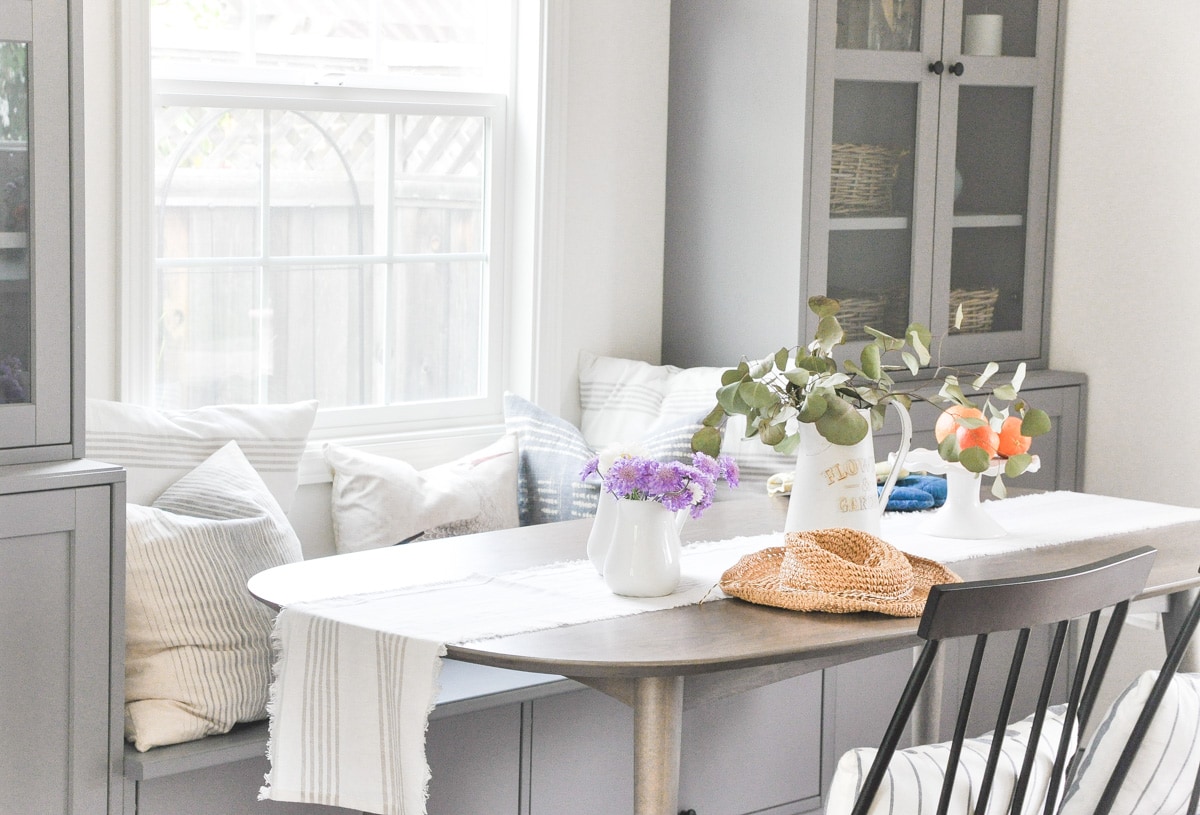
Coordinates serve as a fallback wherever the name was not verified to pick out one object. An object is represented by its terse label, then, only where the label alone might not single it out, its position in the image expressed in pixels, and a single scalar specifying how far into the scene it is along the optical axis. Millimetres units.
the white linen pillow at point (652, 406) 3131
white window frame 3203
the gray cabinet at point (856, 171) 3297
